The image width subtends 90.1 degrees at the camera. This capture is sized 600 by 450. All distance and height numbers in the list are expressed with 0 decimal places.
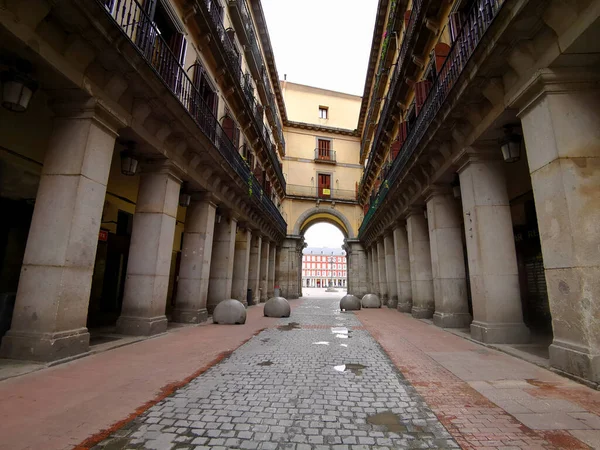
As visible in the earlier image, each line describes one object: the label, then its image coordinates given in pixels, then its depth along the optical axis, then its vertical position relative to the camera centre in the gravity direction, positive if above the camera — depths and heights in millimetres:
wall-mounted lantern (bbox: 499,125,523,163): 5938 +2797
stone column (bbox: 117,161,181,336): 7082 +625
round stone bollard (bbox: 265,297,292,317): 11594 -1022
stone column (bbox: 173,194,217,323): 9422 +539
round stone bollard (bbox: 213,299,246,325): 9422 -1037
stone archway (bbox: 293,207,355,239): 27641 +6053
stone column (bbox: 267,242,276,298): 22812 +723
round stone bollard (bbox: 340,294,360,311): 14695 -1012
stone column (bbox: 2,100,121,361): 4543 +551
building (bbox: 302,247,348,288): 96562 +4301
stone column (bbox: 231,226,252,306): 14688 +831
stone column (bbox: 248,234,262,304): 17906 +974
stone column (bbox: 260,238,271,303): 19953 +755
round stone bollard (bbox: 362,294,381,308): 16188 -964
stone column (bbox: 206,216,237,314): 11938 +740
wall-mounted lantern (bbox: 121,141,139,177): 6824 +2649
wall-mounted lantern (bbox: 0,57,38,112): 4199 +2709
